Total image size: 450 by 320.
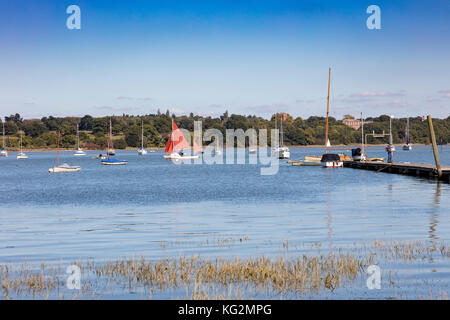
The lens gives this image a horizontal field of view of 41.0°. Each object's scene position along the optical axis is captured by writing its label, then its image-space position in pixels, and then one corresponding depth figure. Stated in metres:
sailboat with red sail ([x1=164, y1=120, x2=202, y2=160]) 135.88
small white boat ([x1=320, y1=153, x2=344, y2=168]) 96.25
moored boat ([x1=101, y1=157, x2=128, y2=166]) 144.62
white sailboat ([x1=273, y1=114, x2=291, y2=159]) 152.88
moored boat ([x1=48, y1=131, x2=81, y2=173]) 107.12
